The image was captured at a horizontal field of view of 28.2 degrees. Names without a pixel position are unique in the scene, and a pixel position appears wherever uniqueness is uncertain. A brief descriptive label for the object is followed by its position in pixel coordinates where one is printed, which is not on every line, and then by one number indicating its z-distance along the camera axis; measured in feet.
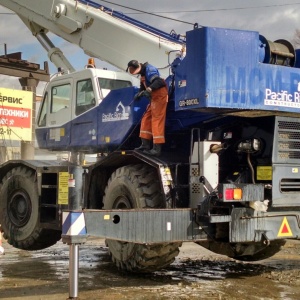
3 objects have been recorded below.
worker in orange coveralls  26.68
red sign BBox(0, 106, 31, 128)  87.76
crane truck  23.57
